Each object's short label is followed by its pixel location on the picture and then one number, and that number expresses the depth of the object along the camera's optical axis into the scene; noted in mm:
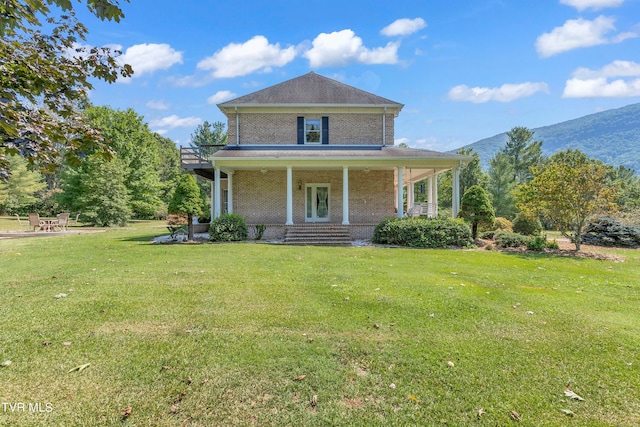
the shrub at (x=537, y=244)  13258
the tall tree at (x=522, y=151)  43531
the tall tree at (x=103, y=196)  29422
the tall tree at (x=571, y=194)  12617
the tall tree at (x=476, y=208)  15094
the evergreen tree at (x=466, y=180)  31844
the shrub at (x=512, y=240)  14117
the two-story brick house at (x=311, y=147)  18453
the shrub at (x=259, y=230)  15547
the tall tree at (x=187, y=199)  14398
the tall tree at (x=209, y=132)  55931
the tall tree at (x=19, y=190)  36562
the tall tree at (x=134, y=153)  35656
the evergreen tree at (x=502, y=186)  29422
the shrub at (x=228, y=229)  14875
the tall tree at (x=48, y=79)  2586
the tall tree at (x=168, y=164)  45750
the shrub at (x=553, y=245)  13797
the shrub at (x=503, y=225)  19312
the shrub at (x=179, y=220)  22225
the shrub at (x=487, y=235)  16856
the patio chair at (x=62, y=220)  21319
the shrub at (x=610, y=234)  15695
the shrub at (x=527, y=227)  19094
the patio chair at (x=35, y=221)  20203
